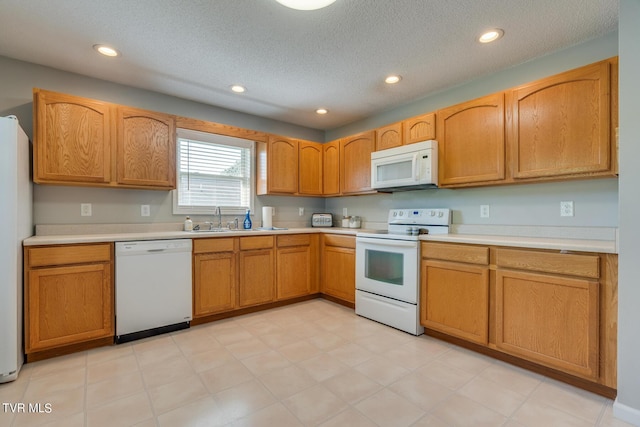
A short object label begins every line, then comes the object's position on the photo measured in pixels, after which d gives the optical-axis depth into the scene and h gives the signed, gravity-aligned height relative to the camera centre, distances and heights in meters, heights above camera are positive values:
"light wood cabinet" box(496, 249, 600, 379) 1.80 -0.63
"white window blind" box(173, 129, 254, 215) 3.42 +0.48
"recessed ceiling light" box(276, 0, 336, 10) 1.69 +1.19
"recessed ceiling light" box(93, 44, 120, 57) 2.30 +1.28
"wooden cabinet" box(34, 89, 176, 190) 2.42 +0.61
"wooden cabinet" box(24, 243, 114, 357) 2.16 -0.63
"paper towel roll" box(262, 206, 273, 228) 3.88 -0.05
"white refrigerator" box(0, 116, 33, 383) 1.90 -0.23
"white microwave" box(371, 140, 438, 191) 2.87 +0.47
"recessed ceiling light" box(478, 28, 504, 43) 2.12 +1.28
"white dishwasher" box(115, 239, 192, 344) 2.50 -0.66
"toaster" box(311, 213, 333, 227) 4.36 -0.10
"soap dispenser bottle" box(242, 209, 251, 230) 3.68 -0.12
